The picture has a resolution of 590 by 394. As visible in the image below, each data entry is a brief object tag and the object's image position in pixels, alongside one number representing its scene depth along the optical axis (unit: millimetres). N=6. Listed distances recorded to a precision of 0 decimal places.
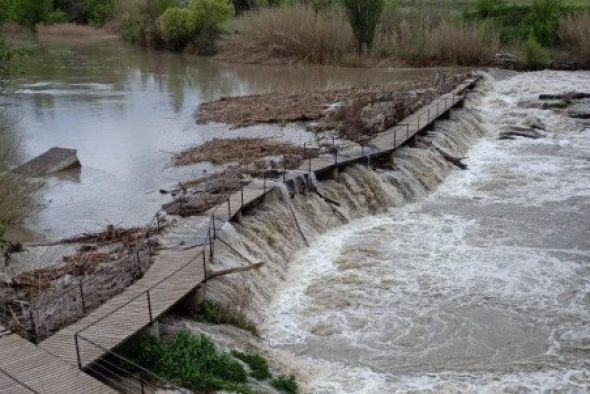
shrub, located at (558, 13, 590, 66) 43812
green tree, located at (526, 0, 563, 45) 48562
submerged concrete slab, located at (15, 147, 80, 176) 22547
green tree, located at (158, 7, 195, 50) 61406
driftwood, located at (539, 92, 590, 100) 32844
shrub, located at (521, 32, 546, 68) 44156
